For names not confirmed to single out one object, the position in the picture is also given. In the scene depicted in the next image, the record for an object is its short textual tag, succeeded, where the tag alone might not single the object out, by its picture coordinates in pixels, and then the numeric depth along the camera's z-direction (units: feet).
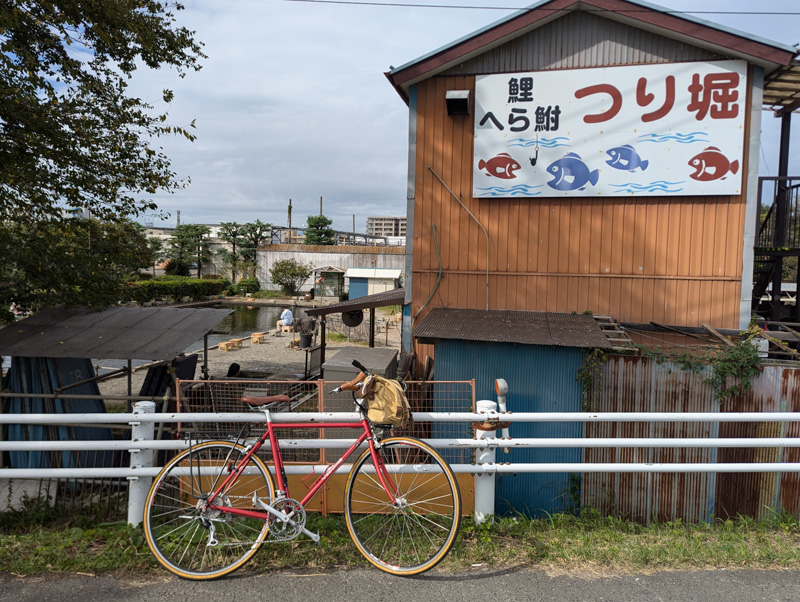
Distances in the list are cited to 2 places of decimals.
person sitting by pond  83.55
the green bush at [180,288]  117.91
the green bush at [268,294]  140.26
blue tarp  25.36
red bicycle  11.00
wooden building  27.89
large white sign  27.86
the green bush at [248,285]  142.61
